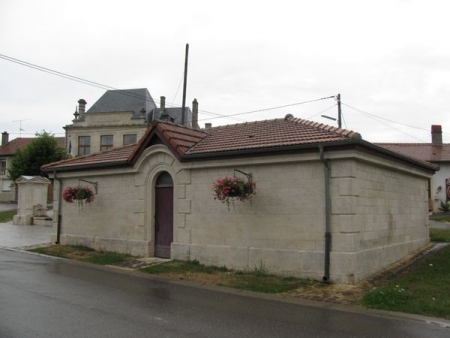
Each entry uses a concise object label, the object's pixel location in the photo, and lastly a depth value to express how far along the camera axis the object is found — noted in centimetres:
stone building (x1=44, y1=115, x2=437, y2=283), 997
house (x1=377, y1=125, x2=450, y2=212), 3058
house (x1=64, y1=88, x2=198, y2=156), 4531
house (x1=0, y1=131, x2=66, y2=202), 5041
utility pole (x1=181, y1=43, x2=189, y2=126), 2470
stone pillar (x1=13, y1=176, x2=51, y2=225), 2470
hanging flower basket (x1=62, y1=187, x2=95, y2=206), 1490
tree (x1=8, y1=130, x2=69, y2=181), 3497
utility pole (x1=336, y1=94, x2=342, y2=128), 3030
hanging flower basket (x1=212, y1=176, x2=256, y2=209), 1059
